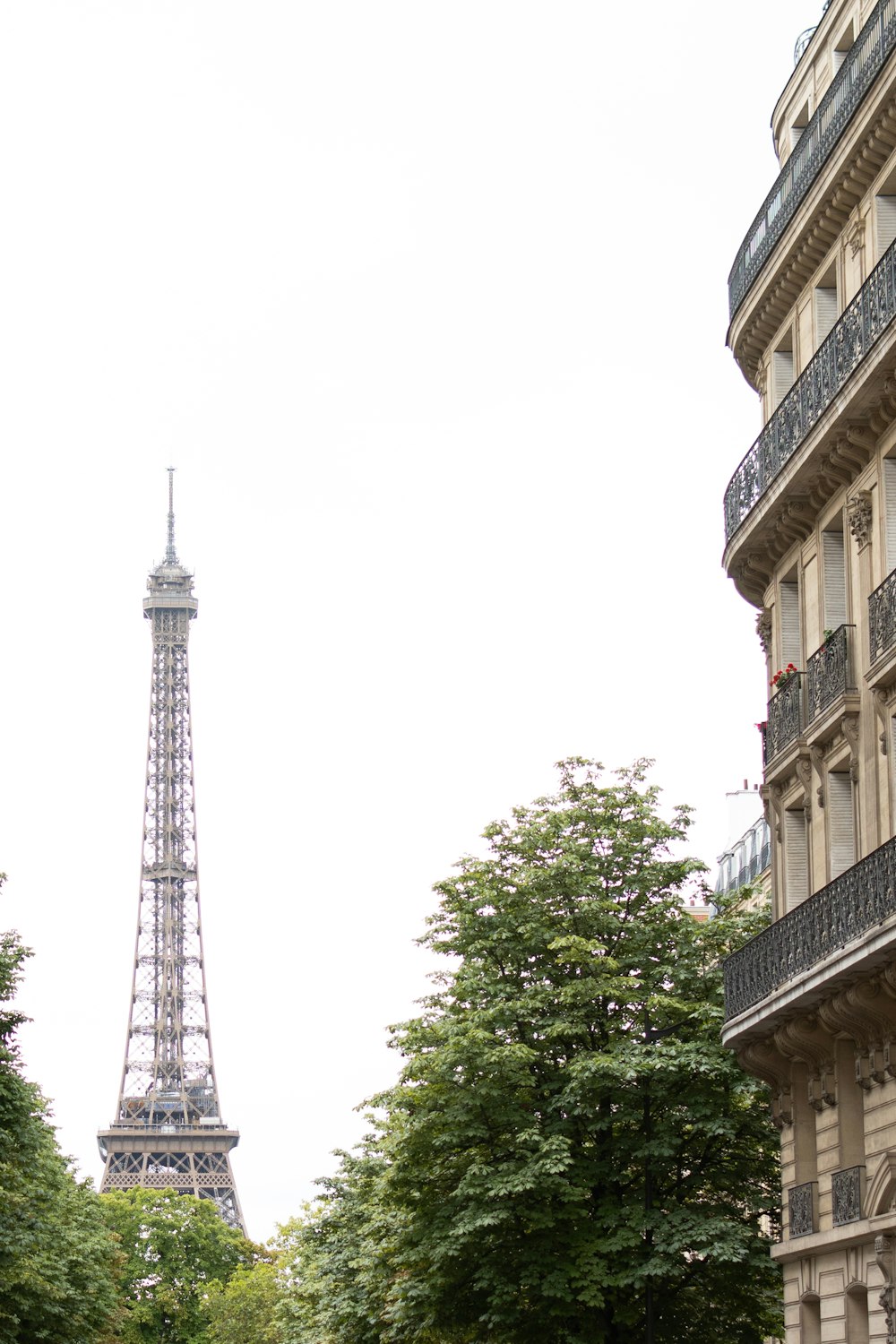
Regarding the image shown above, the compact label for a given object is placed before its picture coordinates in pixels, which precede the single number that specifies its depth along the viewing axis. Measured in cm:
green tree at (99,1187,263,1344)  12512
